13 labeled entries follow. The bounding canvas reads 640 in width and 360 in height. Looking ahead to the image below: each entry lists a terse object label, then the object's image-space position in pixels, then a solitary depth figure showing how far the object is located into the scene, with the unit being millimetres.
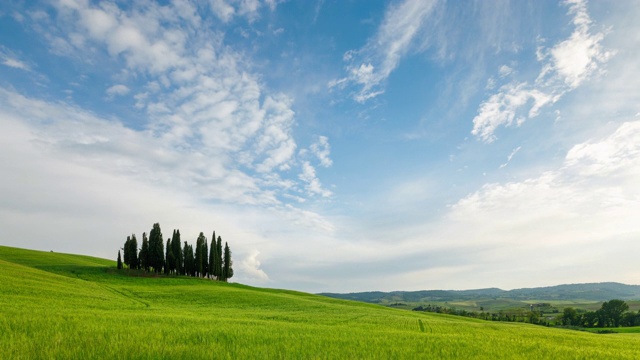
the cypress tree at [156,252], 89750
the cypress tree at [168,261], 90875
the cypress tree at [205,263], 98062
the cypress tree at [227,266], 103312
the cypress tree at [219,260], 100025
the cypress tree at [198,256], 95500
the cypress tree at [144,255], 90044
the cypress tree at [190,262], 94188
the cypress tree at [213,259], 98062
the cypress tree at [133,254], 90312
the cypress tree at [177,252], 92125
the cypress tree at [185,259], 94250
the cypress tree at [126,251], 90438
